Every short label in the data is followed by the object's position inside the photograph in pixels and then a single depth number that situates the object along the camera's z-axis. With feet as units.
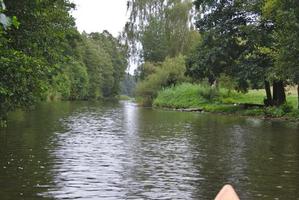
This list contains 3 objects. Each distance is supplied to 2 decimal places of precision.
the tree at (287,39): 84.23
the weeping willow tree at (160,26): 212.23
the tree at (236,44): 123.85
